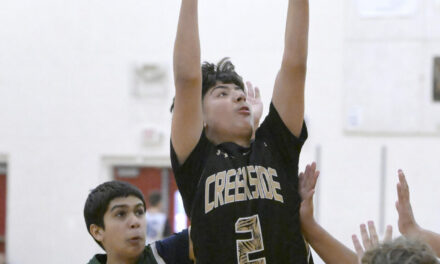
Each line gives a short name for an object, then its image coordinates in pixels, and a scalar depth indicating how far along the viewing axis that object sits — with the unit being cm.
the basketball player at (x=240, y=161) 451
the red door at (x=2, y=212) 1865
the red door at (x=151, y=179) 1785
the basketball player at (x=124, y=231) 549
